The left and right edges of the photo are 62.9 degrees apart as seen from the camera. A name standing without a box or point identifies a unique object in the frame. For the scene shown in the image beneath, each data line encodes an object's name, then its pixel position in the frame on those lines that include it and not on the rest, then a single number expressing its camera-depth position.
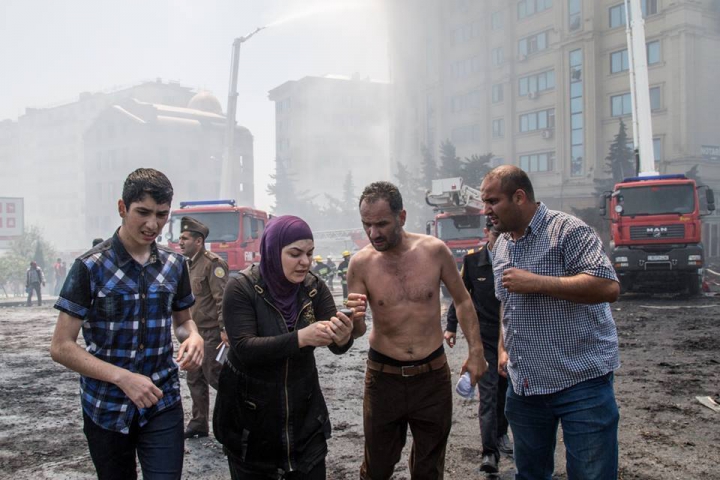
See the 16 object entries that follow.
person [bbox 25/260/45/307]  22.00
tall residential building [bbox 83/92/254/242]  72.06
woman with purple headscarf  2.60
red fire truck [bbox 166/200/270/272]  17.33
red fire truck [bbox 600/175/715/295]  14.84
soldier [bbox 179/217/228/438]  5.54
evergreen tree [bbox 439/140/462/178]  45.97
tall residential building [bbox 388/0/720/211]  38.03
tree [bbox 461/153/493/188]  41.50
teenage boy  2.51
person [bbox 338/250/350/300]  17.86
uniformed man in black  4.62
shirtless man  3.50
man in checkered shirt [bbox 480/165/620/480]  2.74
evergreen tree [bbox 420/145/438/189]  50.57
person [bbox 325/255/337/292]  24.31
